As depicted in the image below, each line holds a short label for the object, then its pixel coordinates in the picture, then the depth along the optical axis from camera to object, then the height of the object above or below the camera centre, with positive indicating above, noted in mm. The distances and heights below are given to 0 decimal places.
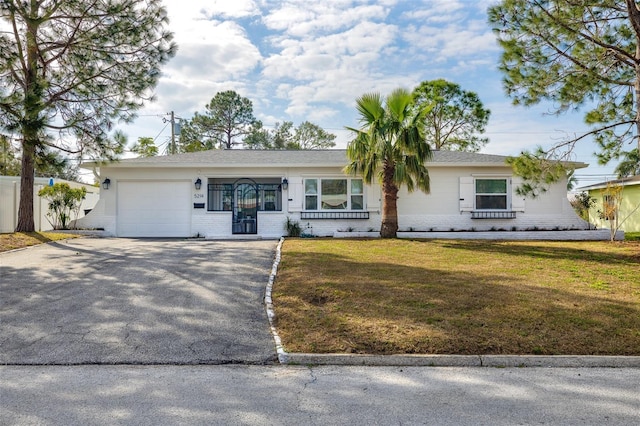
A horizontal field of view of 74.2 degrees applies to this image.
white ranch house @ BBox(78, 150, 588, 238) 15414 +530
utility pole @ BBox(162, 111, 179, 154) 28972 +6631
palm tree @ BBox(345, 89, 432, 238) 12953 +2130
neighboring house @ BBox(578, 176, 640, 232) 20047 +698
